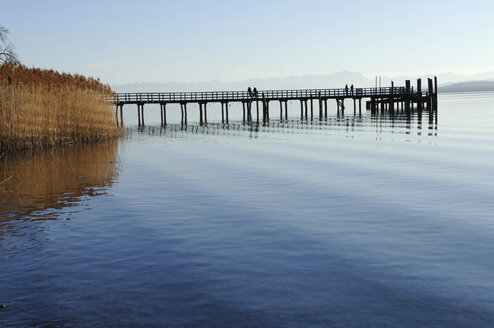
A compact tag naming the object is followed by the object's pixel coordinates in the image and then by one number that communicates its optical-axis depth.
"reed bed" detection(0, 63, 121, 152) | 28.48
